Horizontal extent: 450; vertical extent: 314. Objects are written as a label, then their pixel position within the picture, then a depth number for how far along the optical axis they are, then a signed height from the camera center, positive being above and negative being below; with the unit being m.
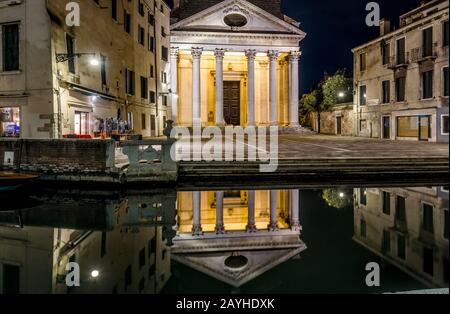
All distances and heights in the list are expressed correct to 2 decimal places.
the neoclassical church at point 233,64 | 37.12 +8.79
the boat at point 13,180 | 11.66 -0.90
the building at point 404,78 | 28.42 +5.81
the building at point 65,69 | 17.27 +4.04
